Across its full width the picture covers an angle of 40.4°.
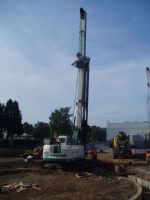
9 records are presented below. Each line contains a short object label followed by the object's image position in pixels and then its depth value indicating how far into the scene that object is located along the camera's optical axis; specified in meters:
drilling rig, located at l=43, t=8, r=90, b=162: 14.40
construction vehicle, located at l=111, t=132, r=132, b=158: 22.19
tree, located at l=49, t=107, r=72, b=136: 48.46
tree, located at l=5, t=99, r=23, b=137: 46.62
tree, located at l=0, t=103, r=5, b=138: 45.83
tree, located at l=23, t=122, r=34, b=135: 66.23
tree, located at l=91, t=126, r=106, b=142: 79.30
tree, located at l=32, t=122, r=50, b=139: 56.88
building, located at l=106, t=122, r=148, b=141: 67.44
